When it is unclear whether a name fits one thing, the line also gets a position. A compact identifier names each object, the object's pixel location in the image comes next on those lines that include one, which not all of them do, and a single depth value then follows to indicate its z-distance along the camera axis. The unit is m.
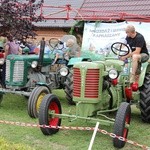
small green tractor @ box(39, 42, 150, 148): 6.24
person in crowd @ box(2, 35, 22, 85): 10.34
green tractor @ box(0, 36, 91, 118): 8.45
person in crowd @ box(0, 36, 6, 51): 11.02
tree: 10.20
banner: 15.46
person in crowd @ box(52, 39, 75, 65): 10.14
